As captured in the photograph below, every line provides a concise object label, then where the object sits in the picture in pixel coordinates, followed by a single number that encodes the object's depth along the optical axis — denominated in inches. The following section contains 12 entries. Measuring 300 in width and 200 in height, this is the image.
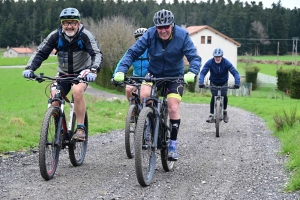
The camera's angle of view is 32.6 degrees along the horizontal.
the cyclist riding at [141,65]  366.9
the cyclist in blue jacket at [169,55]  265.9
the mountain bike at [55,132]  243.3
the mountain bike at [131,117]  307.8
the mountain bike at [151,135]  234.8
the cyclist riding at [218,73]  487.8
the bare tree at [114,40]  2318.4
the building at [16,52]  5441.4
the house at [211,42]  3223.4
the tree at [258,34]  5128.0
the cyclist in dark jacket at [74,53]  271.9
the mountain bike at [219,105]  478.9
